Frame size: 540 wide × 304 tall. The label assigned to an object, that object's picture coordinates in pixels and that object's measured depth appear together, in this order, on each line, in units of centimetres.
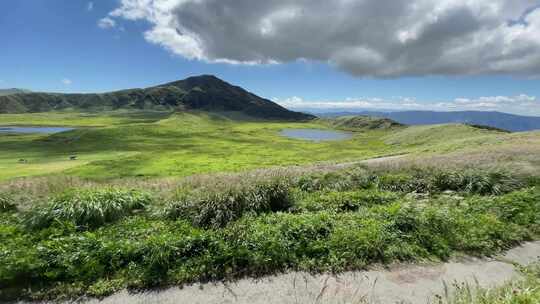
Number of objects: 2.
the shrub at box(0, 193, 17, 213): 896
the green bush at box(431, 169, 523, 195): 1131
